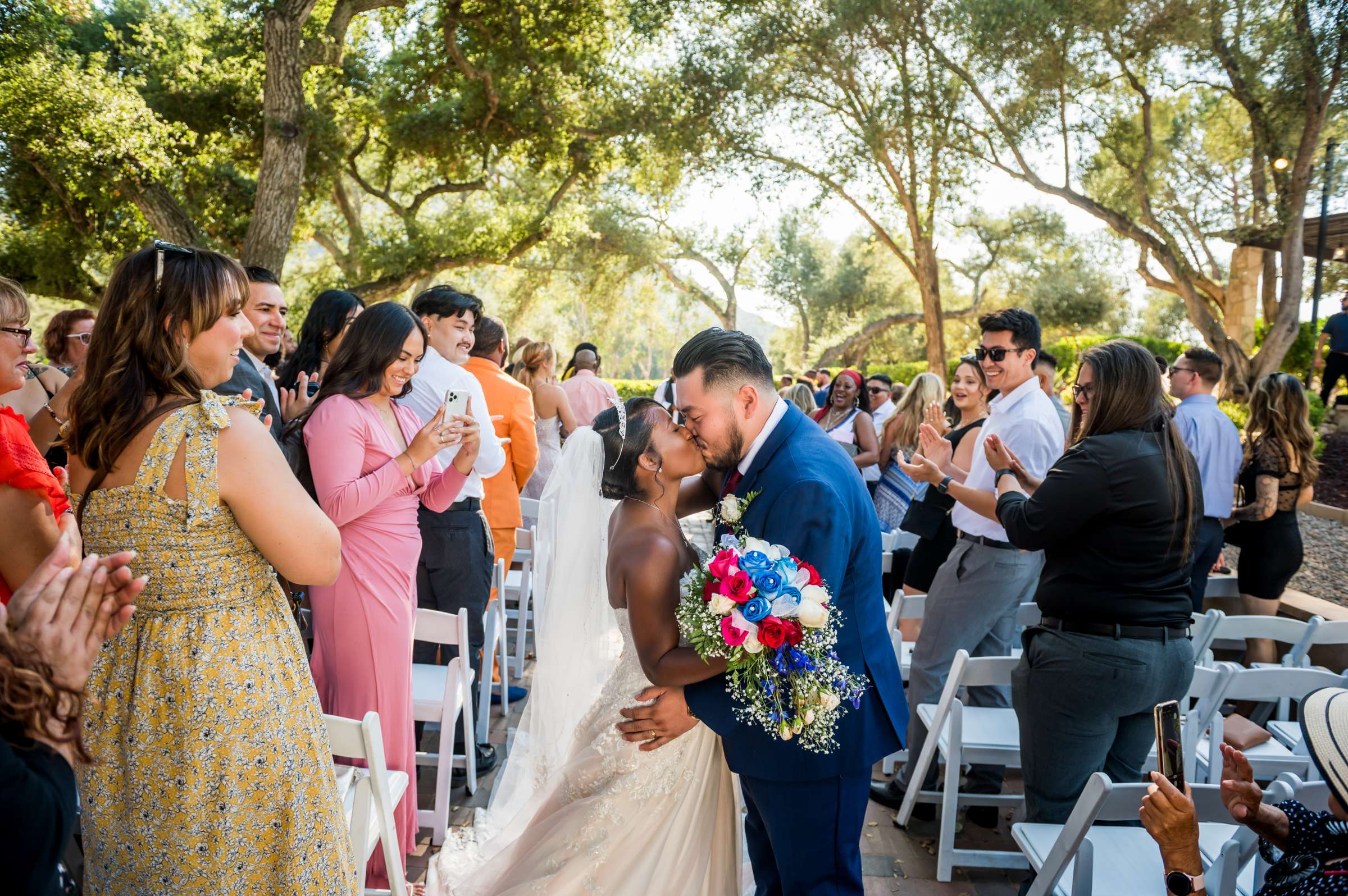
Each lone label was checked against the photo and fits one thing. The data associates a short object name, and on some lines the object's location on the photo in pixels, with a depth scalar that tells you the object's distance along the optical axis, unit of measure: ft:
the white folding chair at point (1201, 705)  10.61
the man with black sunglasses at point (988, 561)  13.35
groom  7.80
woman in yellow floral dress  6.34
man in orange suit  16.78
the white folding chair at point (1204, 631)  12.96
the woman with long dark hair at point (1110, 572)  9.45
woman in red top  7.52
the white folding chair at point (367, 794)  7.77
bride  8.59
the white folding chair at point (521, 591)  17.98
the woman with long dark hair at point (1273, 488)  16.46
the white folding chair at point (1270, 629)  12.73
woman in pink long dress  10.21
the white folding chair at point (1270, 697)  10.52
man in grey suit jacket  11.42
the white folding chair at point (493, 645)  14.64
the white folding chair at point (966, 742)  11.11
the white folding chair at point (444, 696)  11.32
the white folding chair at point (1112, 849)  7.64
